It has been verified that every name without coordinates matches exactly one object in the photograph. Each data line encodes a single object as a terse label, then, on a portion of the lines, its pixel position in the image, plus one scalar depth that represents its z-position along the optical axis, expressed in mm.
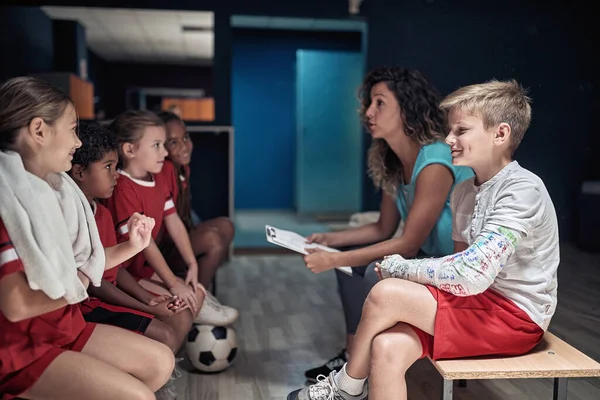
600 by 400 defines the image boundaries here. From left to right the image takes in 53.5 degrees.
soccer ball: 2125
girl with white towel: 1112
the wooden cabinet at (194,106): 11844
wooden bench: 1311
